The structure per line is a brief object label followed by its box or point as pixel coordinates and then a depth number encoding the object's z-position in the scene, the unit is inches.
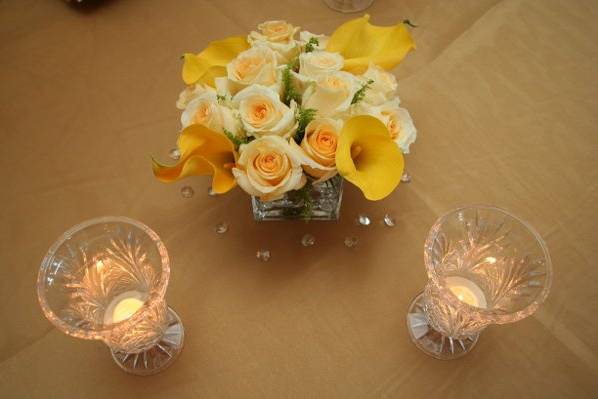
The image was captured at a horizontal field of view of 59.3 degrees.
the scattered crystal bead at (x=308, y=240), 33.1
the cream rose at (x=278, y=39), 30.4
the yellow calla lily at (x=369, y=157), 26.6
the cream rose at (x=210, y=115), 27.7
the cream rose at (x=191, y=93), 30.4
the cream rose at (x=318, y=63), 28.8
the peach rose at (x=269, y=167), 26.5
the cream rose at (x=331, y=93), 27.4
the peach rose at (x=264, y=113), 27.0
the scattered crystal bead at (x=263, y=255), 32.9
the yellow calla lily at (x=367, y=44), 31.6
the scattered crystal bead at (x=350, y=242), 33.4
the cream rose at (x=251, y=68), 28.8
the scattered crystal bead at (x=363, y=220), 33.8
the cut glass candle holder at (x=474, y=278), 27.1
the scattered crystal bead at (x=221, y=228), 33.6
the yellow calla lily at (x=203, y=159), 27.1
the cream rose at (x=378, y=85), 29.7
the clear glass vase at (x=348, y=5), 43.6
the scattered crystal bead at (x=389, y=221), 34.0
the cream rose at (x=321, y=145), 27.0
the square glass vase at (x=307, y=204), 30.8
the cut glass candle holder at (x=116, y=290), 26.6
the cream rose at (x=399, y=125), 30.0
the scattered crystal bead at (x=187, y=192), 35.0
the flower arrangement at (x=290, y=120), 26.9
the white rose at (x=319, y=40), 32.2
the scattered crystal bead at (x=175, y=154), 36.6
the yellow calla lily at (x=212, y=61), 31.0
